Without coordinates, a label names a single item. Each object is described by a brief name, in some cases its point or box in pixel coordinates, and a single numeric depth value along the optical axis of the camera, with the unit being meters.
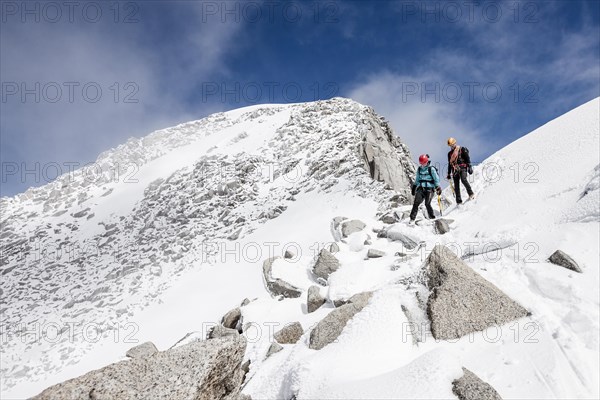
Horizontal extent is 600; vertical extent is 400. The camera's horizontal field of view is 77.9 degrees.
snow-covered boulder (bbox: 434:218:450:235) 10.46
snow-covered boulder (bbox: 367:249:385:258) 10.51
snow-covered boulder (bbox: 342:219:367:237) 13.16
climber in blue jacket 12.21
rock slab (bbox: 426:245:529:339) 5.91
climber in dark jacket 12.05
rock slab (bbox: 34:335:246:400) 3.03
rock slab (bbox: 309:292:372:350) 6.49
